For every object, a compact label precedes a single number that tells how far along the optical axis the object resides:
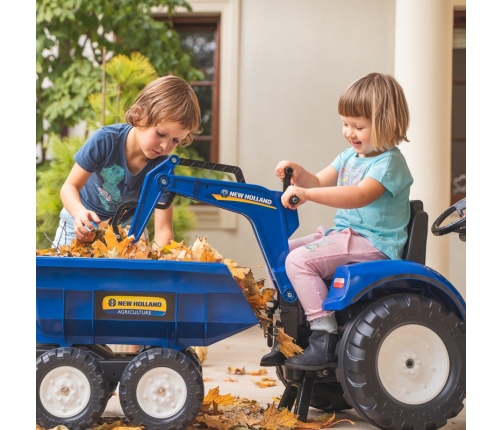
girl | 2.40
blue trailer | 2.17
